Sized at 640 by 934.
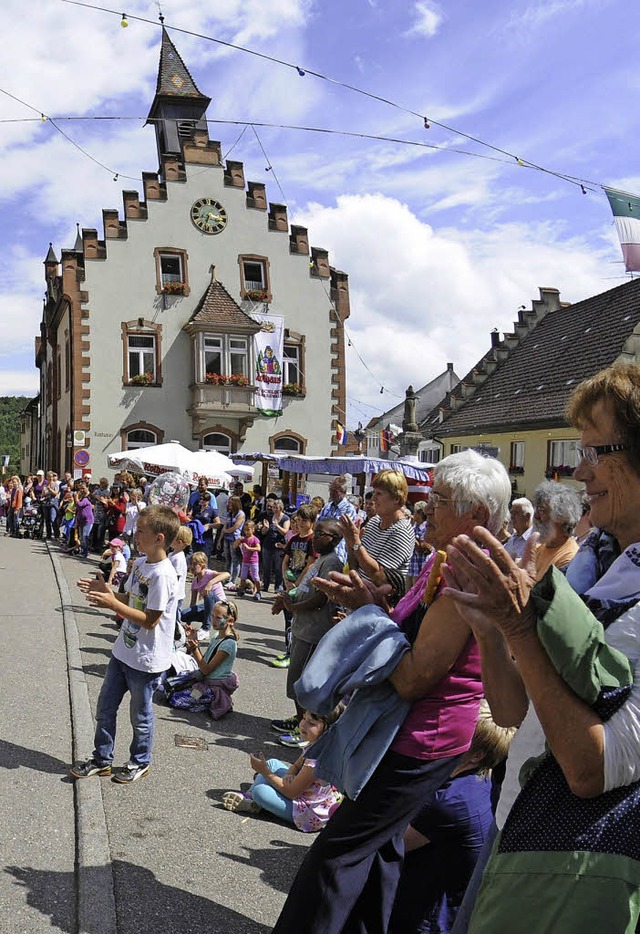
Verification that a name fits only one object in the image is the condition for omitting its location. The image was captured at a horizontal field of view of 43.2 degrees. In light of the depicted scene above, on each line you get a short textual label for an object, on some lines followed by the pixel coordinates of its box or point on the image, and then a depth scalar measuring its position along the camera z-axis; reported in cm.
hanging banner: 3142
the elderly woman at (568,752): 146
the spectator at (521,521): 693
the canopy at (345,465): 1670
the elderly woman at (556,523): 480
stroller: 2377
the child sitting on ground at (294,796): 465
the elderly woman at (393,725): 256
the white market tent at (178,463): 1958
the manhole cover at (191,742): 594
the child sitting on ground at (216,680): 683
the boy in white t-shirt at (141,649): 496
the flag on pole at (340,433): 3002
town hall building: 3033
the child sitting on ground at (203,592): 923
